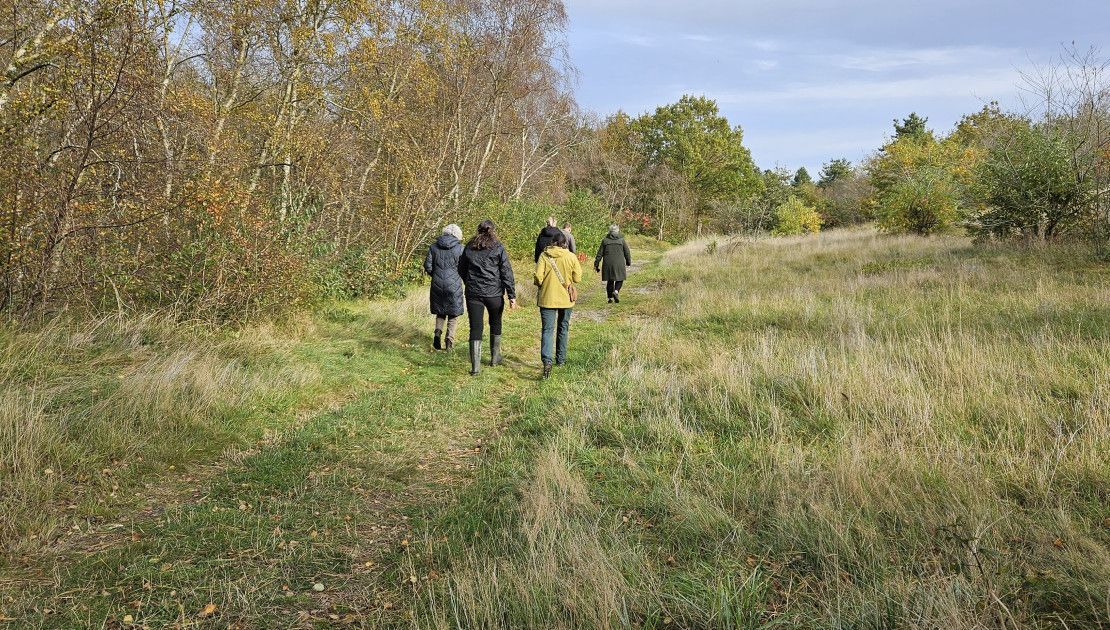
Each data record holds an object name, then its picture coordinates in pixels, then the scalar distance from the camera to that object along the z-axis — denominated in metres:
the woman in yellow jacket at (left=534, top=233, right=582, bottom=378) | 7.36
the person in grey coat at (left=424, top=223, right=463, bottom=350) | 8.23
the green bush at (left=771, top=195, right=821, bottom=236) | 39.44
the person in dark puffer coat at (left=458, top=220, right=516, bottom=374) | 7.55
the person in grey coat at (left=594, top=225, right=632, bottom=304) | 13.01
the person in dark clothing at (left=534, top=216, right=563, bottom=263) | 10.60
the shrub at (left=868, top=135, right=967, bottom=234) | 22.47
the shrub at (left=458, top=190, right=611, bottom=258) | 17.62
